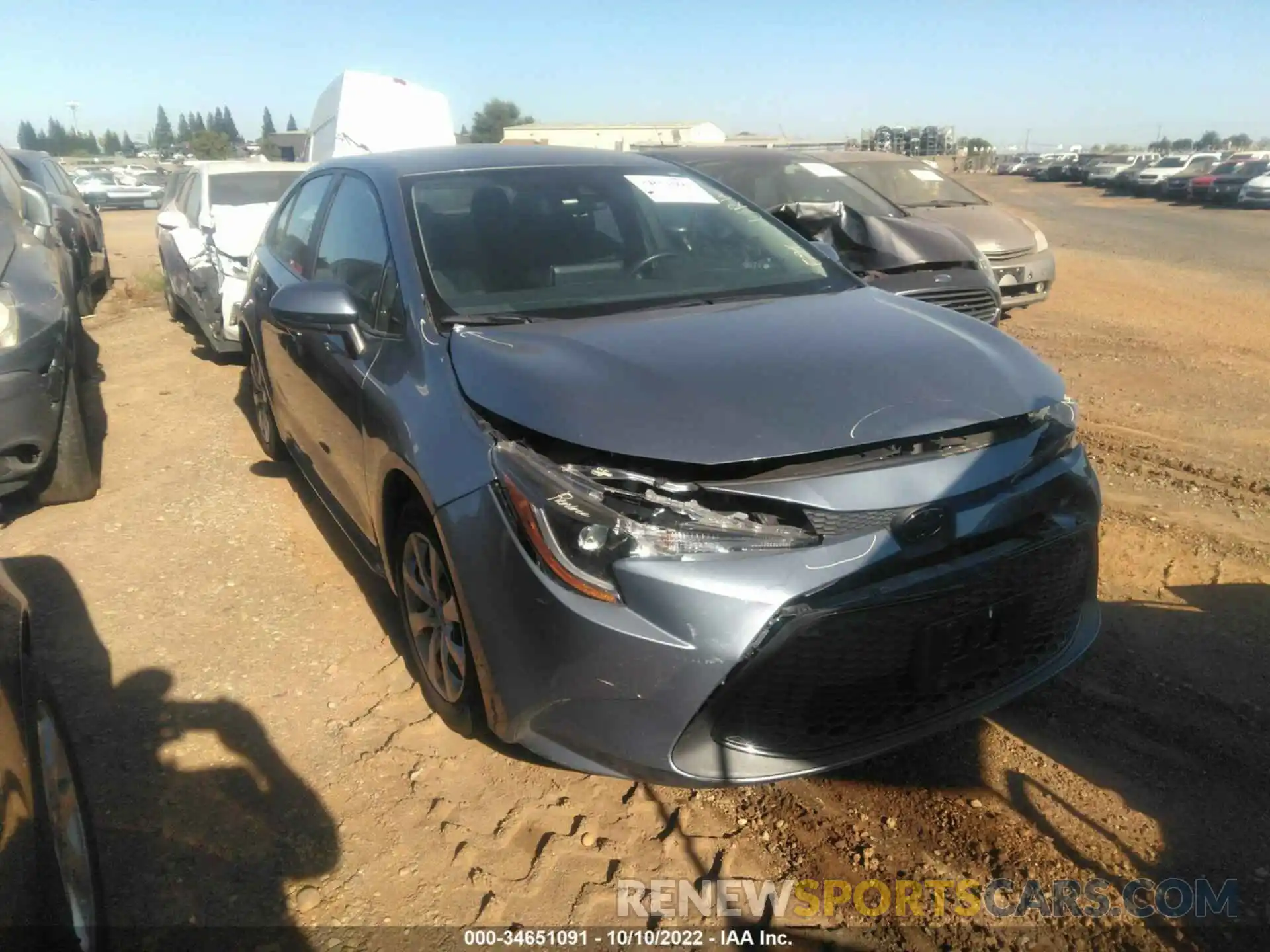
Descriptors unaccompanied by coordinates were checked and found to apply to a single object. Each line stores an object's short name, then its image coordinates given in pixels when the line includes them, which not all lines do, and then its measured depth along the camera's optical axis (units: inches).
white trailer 516.4
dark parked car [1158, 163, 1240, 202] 1151.6
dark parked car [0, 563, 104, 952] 60.1
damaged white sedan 291.4
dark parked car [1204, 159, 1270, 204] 1097.4
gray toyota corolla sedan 86.2
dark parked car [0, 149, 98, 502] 165.2
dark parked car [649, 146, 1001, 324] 234.4
